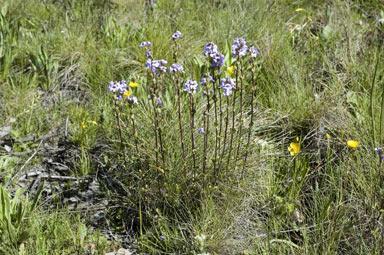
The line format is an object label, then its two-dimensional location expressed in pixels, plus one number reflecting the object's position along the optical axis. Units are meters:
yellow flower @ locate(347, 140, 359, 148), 2.10
